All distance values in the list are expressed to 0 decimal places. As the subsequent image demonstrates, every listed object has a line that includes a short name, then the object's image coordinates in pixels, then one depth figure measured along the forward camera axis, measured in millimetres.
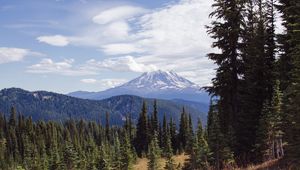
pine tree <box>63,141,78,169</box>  89788
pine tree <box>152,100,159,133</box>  112125
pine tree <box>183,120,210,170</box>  44141
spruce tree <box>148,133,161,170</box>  66544
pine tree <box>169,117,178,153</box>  111375
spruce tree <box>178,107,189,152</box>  109625
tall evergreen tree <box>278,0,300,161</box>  17606
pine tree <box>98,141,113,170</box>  71562
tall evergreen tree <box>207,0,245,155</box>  31609
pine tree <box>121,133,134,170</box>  70875
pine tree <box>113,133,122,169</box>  71500
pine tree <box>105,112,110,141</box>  180038
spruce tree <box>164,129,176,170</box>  60609
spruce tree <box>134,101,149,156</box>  106750
